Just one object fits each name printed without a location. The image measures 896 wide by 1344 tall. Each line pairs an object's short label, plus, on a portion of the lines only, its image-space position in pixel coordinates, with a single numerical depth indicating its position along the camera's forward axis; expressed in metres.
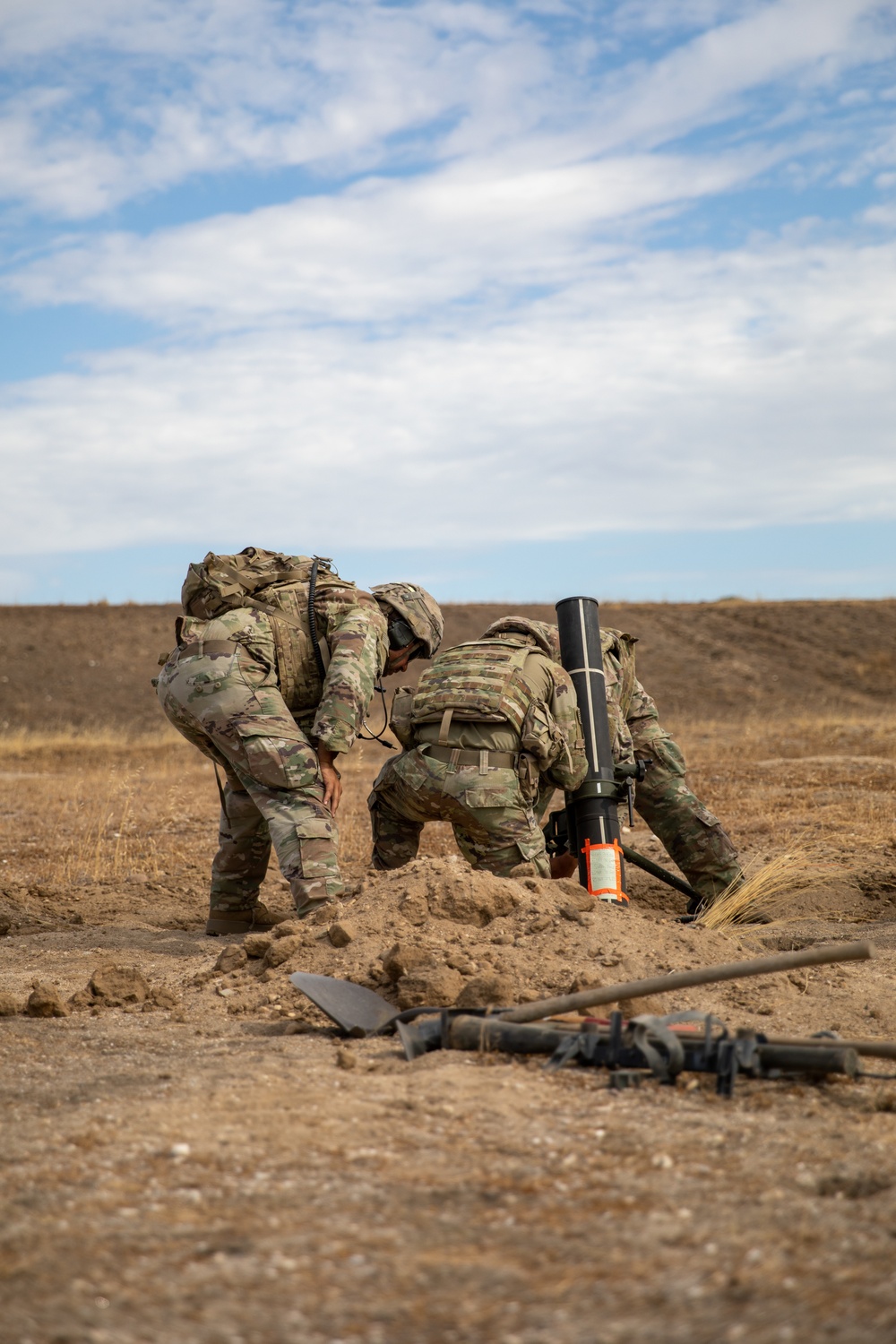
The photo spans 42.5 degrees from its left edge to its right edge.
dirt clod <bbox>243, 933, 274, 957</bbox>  4.27
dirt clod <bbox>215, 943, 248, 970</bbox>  4.33
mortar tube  5.29
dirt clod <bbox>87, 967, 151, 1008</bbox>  4.08
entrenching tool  2.78
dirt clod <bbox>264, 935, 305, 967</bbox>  4.16
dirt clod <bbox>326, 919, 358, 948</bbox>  4.09
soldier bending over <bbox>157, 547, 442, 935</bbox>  4.87
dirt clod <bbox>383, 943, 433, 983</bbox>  3.78
